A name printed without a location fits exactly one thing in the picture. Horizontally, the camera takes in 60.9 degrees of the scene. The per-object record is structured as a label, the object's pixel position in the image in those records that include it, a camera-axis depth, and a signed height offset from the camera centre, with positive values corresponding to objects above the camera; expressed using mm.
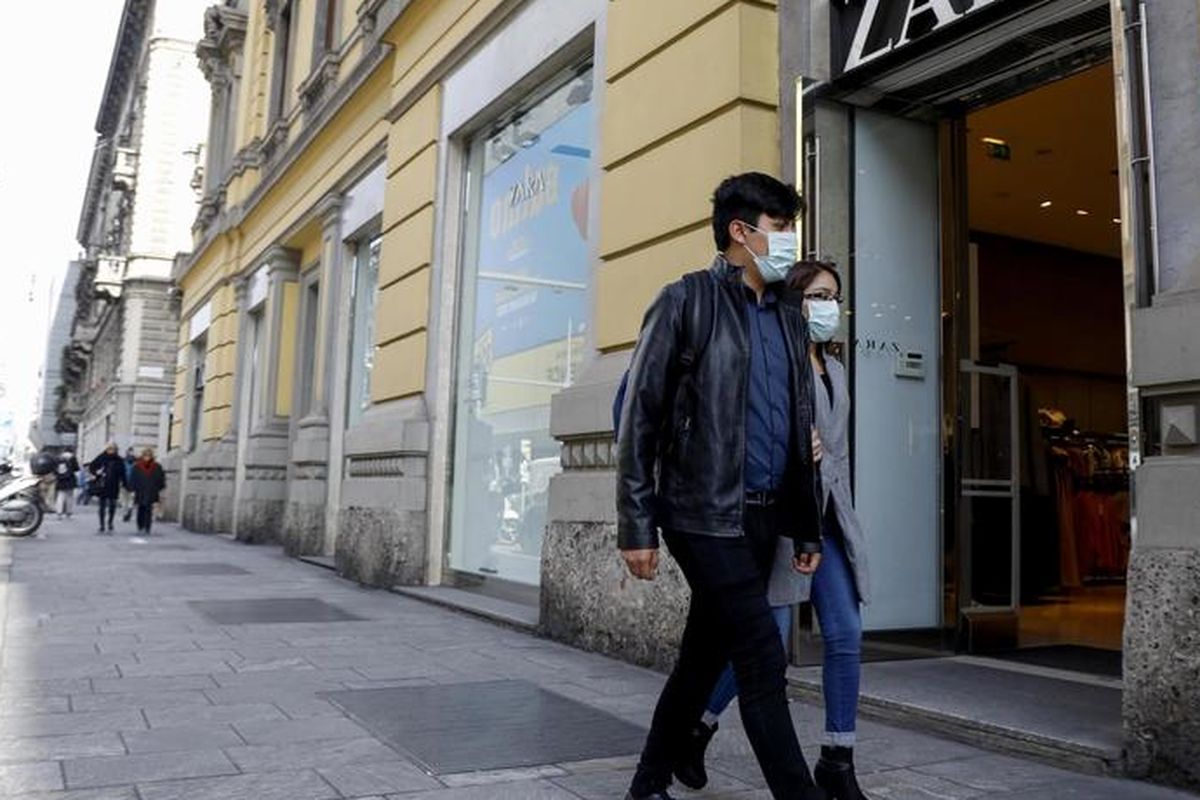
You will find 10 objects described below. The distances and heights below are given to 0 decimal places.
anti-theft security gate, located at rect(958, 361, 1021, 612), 5895 +187
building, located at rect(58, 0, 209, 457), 40375 +11869
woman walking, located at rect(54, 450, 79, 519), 23281 +361
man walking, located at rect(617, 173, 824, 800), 2791 +153
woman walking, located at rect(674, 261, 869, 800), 3121 -198
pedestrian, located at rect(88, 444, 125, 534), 19141 +368
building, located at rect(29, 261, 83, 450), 88262 +11923
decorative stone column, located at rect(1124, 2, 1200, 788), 3412 +269
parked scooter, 15867 -180
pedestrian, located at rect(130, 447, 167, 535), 18859 +268
